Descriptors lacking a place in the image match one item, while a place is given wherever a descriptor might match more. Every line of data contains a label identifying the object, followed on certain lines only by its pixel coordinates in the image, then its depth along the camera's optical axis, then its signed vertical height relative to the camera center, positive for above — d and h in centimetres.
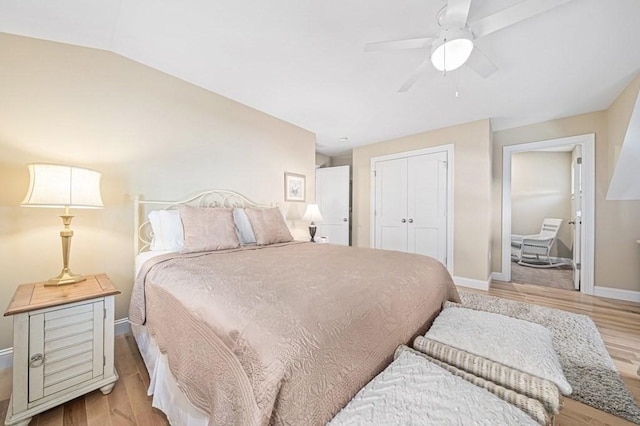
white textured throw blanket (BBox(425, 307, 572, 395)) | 103 -61
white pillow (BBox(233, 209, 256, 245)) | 251 -17
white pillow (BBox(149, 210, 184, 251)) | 214 -18
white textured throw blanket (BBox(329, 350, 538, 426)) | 72 -61
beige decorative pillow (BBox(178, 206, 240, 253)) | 205 -16
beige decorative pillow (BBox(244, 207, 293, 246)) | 250 -15
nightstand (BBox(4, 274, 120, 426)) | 124 -76
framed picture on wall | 372 +41
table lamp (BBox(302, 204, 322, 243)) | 371 -3
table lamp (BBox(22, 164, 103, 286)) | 150 +12
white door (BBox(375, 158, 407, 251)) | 435 +17
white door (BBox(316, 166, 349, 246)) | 511 +26
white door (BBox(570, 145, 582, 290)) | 343 -1
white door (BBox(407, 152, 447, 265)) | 392 +16
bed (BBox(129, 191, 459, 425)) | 75 -46
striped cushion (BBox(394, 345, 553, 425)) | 81 -65
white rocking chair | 508 -64
